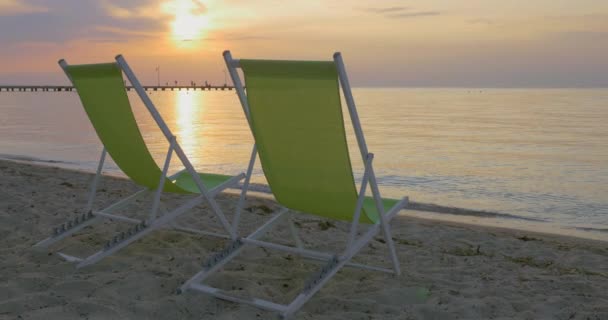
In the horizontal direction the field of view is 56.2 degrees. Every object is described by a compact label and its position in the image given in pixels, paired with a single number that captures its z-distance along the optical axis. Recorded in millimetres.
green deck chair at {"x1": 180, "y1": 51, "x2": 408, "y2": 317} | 2545
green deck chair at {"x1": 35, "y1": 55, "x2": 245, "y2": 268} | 3168
